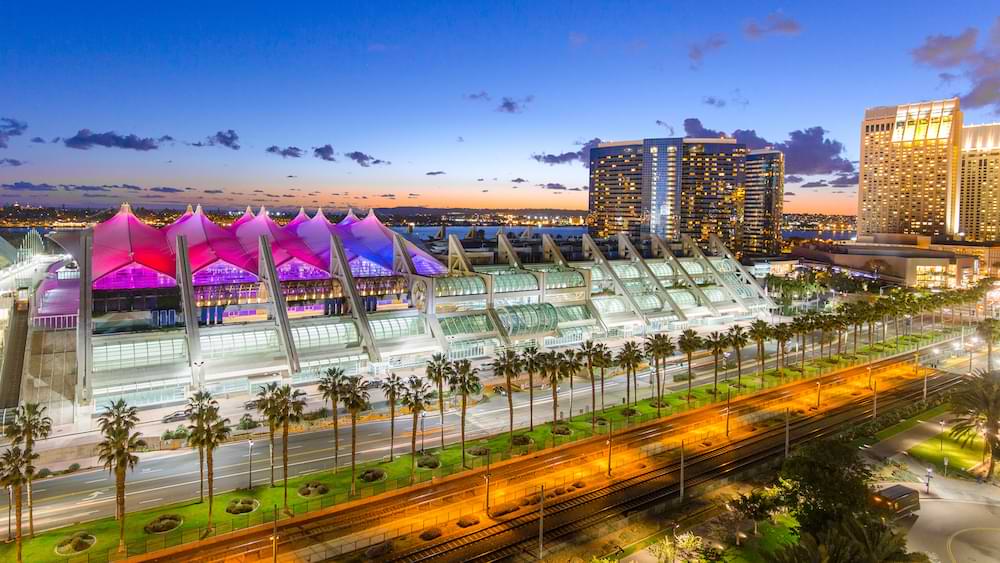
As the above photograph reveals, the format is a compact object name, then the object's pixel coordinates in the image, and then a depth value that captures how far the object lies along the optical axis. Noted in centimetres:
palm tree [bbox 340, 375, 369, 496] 4547
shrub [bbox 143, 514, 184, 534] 3850
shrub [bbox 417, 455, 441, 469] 5003
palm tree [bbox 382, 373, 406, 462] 4952
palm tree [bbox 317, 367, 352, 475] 4691
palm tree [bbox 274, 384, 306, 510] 4328
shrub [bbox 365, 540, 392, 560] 3670
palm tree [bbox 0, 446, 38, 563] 3412
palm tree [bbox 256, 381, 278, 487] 4328
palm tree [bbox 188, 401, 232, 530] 3897
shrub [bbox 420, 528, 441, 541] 3888
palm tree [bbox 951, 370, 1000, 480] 5059
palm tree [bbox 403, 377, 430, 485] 4712
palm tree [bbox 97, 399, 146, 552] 3600
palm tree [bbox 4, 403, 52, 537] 3728
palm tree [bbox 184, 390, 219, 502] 3894
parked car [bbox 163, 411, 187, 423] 6025
